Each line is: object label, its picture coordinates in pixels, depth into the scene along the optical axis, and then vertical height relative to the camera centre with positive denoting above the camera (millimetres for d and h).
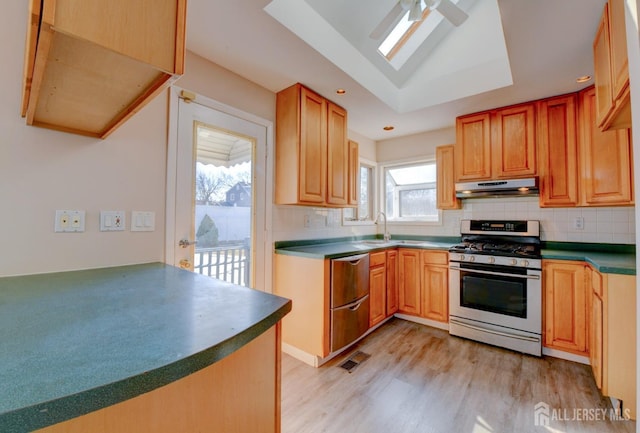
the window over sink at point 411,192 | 3670 +423
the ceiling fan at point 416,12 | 1814 +1417
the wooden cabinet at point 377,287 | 2793 -689
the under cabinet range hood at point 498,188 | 2652 +356
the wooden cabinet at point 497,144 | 2719 +825
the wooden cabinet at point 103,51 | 621 +436
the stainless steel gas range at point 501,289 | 2418 -618
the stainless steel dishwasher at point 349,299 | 2297 -685
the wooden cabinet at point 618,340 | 1668 -727
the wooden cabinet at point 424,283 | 2953 -683
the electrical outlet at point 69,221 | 1385 -5
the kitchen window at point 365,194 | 3847 +412
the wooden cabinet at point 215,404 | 528 -426
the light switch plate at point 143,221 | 1656 -3
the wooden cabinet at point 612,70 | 1318 +835
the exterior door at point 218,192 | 1876 +225
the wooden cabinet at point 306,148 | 2439 +692
